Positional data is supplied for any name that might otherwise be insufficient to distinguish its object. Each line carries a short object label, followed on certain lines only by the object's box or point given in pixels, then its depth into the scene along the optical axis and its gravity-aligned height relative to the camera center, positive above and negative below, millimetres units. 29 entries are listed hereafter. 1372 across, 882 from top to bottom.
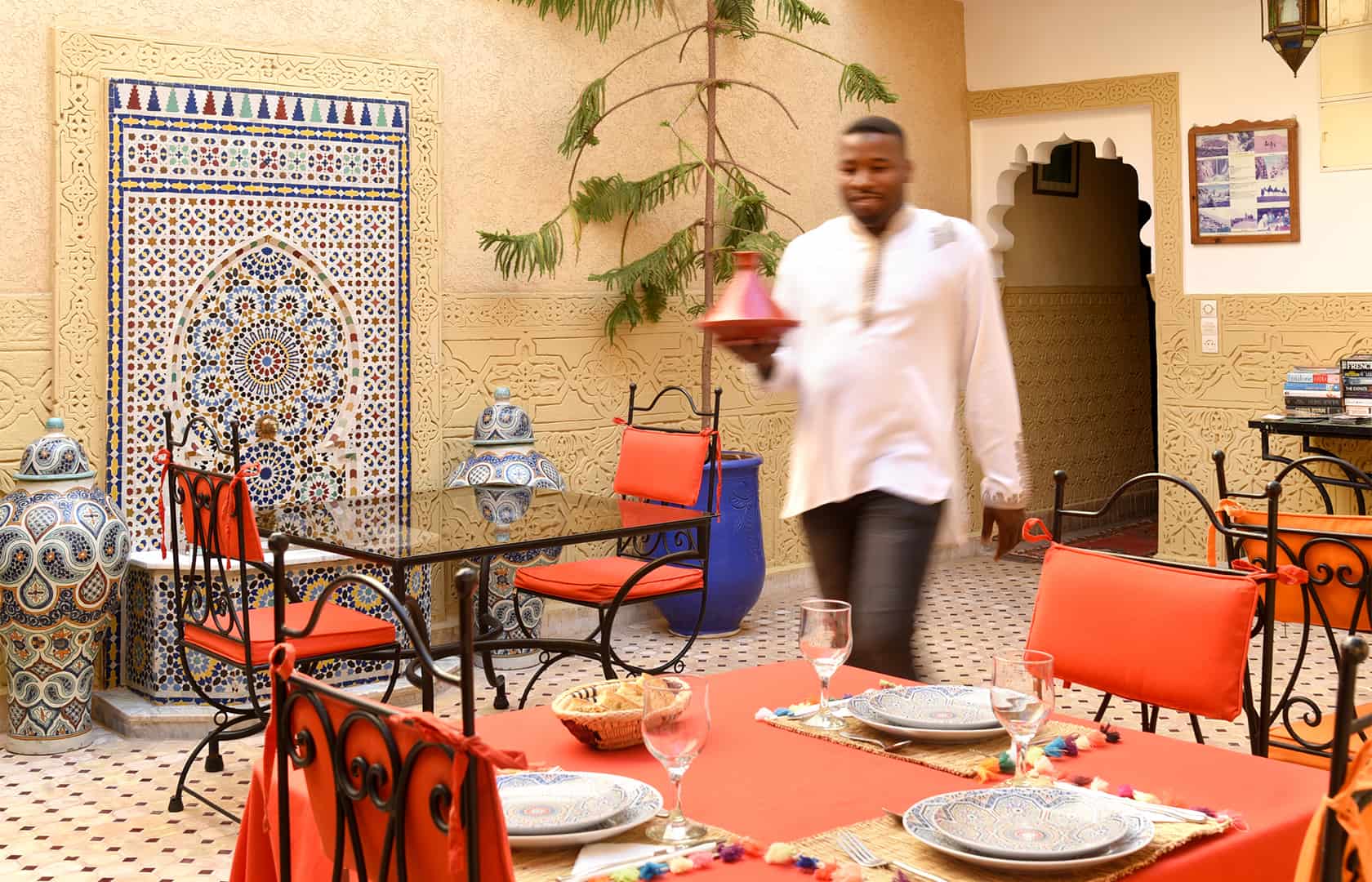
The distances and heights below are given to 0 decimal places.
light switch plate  7410 +588
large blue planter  6309 -501
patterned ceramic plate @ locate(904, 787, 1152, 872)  1529 -436
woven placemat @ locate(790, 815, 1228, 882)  1536 -448
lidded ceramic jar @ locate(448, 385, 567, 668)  5863 -93
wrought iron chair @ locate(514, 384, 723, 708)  4746 -404
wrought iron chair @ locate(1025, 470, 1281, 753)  2355 -321
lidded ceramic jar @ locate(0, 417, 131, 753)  4652 -416
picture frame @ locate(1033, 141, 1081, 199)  8961 +1700
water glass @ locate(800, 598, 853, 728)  2109 -284
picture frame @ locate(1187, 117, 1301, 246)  7016 +1285
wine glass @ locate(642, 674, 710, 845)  1635 -324
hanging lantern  6191 +1789
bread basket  1968 -380
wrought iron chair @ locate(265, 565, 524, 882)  1359 -336
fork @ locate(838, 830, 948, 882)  1531 -447
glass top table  3834 -212
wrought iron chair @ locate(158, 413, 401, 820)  3990 -496
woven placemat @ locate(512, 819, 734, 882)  1561 -456
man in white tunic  3008 +128
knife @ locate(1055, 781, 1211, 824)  1668 -432
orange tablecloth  1646 -433
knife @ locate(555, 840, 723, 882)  1539 -447
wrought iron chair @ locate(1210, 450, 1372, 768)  2873 -281
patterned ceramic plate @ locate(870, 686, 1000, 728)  2043 -386
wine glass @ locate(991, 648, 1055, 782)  1755 -305
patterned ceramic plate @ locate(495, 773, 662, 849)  1613 -427
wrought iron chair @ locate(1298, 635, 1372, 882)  1263 -276
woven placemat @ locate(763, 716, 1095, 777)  1921 -420
